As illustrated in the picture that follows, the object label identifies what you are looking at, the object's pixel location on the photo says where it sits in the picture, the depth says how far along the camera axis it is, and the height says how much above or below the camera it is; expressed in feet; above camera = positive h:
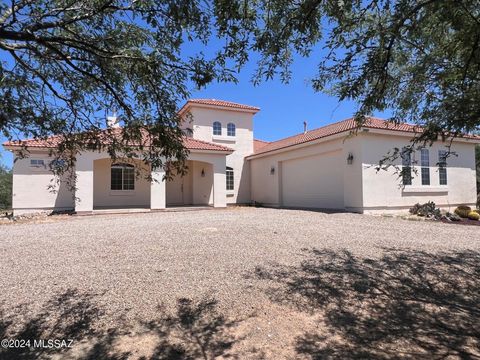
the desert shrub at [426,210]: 47.98 -2.51
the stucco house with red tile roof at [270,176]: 49.85 +3.32
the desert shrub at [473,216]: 49.27 -3.46
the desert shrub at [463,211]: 51.09 -2.81
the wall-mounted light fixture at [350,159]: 49.62 +5.24
